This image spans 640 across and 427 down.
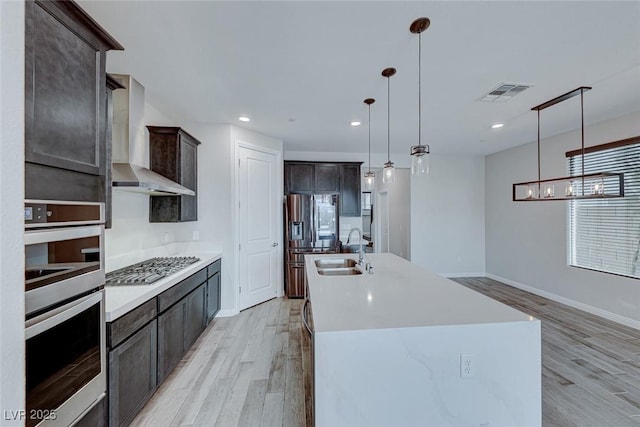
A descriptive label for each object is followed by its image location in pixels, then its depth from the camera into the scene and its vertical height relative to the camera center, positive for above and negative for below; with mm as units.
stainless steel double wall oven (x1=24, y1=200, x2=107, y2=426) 1053 -428
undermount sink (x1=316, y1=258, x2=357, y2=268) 3129 -580
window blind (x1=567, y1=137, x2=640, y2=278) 3365 -95
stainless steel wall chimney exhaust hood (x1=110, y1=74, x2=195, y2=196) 2037 +611
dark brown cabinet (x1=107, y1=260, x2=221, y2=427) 1576 -966
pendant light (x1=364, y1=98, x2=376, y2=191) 3420 +440
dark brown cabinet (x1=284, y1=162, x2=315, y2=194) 5133 +697
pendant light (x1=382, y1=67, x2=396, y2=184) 2278 +498
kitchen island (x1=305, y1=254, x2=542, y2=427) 1298 -791
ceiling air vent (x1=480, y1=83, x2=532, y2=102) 2570 +1234
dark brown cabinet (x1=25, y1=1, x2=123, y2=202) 1076 +509
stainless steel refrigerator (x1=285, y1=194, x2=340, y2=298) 4543 -303
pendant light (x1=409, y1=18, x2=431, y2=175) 1741 +500
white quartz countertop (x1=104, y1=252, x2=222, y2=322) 1567 -548
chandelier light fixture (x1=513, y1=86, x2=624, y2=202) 2615 +306
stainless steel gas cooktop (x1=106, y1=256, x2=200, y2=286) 2053 -514
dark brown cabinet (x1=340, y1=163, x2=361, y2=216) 5273 +448
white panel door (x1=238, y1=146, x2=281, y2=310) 3906 -180
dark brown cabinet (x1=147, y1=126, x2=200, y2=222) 3031 +575
